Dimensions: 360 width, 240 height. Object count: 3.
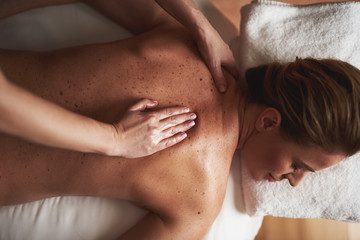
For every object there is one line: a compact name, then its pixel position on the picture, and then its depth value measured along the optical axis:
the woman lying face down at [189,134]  0.95
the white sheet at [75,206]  1.09
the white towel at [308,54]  1.20
